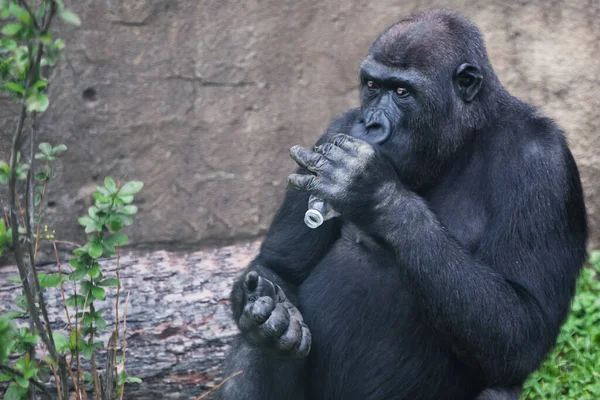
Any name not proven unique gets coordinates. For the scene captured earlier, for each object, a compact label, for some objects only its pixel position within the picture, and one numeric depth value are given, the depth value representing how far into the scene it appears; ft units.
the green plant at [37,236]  16.61
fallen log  30.45
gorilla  21.88
